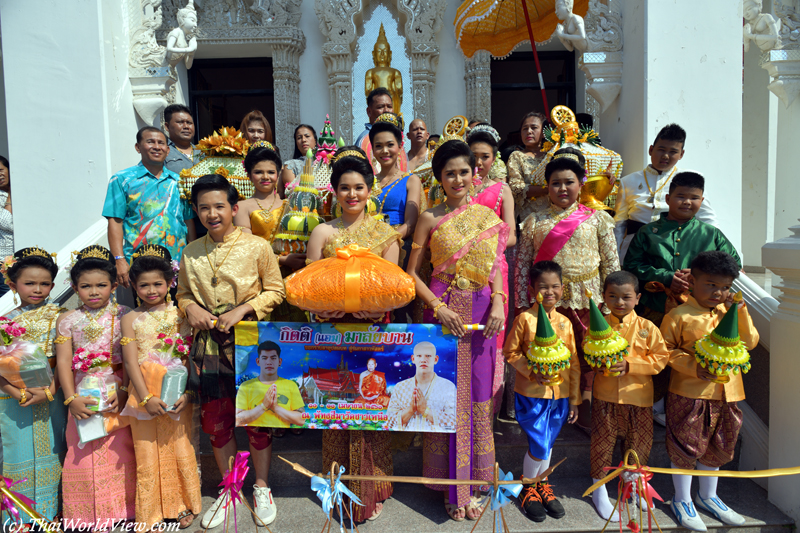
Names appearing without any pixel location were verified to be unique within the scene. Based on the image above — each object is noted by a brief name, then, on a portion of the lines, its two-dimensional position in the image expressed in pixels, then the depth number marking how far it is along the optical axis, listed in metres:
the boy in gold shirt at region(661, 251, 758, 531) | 2.58
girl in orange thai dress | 2.58
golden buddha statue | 7.17
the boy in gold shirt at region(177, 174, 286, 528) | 2.64
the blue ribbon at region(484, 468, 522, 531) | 1.73
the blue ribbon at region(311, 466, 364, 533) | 1.79
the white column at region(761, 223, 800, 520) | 2.68
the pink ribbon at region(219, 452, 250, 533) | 1.90
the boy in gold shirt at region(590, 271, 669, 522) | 2.64
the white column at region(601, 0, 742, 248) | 4.27
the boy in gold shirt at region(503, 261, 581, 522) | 2.64
